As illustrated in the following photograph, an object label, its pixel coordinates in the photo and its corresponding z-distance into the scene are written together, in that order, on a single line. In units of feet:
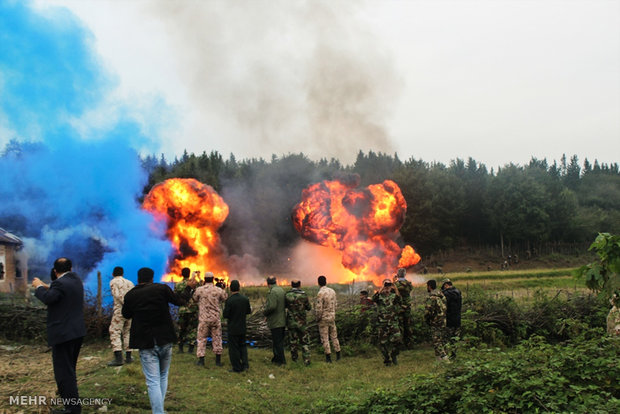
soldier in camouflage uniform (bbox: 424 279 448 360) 38.22
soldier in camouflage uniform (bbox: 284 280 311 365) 40.81
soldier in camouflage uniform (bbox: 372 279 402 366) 39.83
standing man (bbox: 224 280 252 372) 36.37
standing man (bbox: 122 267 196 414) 22.27
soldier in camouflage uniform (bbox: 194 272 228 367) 37.91
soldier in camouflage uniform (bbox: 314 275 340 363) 41.70
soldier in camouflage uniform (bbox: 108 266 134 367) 34.47
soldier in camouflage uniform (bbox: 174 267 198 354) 42.73
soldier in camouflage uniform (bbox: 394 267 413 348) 43.62
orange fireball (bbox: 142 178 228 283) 91.30
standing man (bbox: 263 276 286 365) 39.83
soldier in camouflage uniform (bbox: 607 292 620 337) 32.27
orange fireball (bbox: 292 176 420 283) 105.70
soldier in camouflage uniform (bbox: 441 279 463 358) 38.75
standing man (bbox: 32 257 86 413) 21.58
